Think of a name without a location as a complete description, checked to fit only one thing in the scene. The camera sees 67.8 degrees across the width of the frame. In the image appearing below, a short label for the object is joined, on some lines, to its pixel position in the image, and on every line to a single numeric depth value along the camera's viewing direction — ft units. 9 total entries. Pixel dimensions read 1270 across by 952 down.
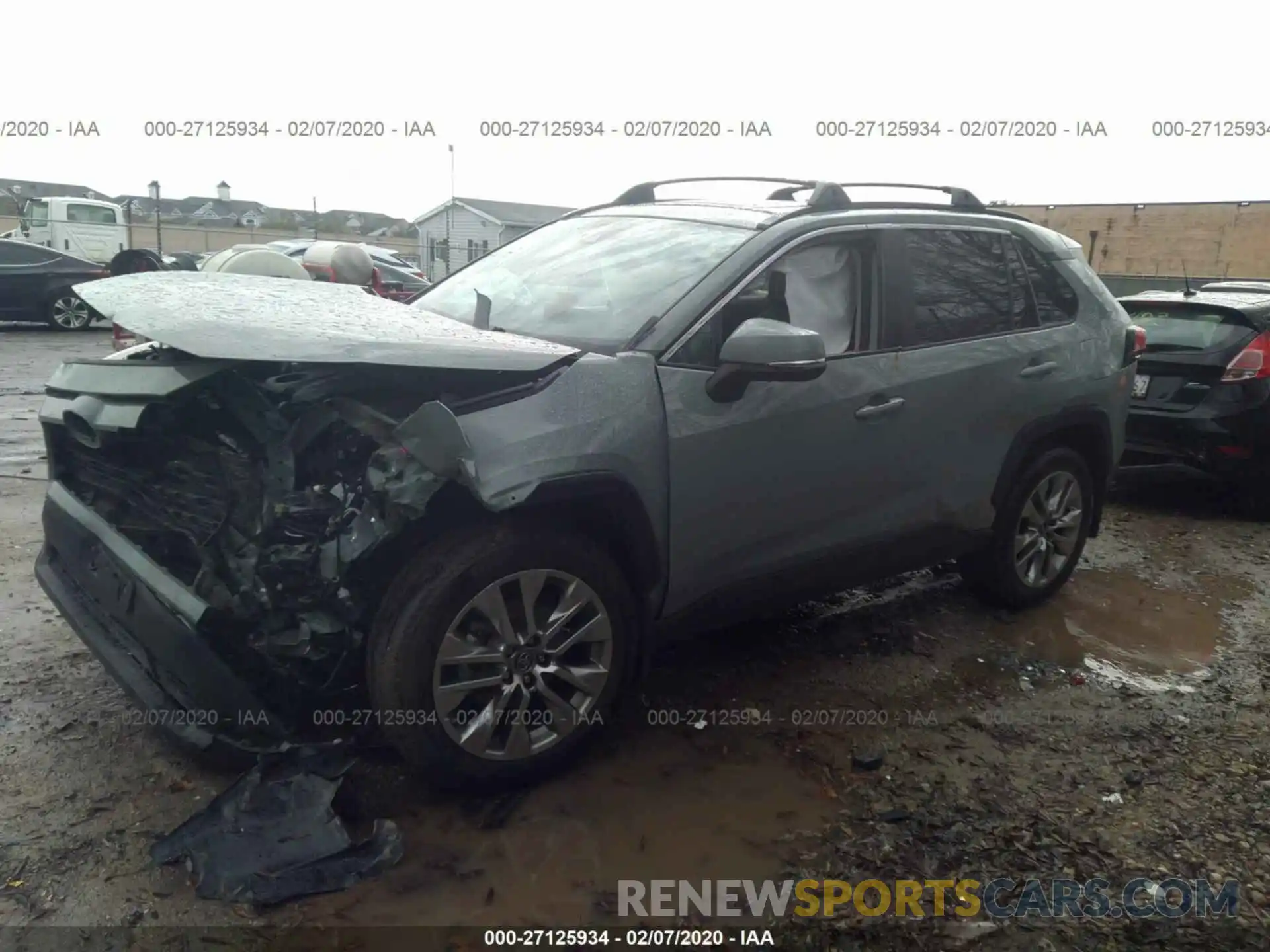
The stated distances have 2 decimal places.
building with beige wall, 127.44
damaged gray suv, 8.42
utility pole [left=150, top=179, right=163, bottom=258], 70.23
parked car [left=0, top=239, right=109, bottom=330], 45.70
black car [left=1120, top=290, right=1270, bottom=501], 20.12
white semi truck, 66.85
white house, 101.19
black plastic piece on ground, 7.91
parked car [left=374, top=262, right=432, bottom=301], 63.93
